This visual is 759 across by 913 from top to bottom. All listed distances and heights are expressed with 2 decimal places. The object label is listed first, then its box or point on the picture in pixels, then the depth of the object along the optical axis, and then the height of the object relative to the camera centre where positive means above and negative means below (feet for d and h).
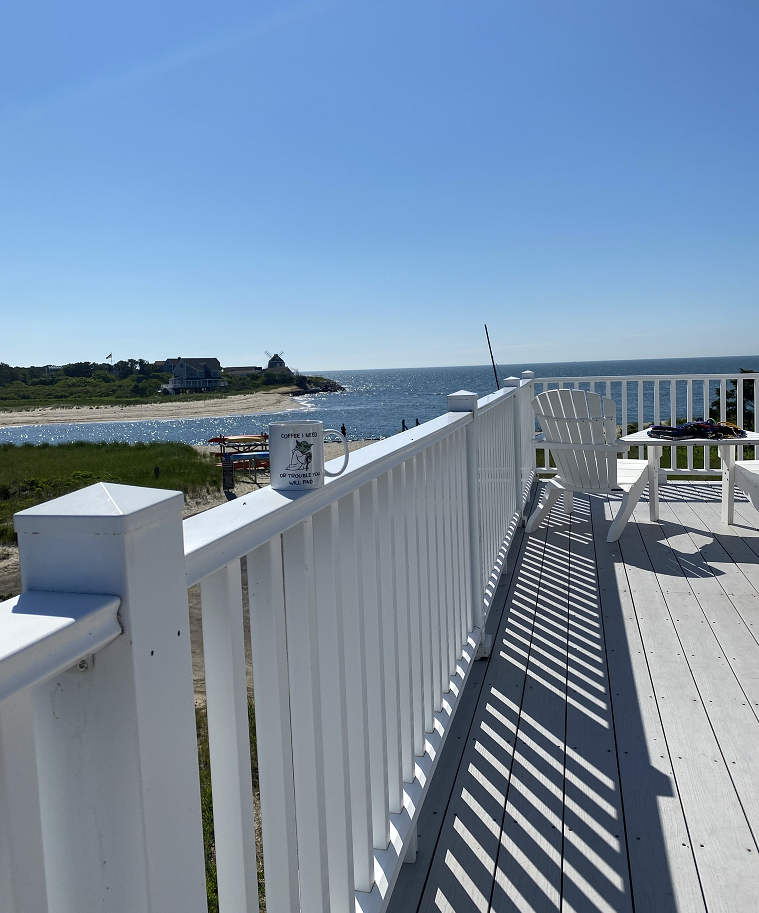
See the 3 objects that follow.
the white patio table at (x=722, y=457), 16.08 -2.01
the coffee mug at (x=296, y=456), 3.48 -0.34
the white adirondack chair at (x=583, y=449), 15.40 -1.60
